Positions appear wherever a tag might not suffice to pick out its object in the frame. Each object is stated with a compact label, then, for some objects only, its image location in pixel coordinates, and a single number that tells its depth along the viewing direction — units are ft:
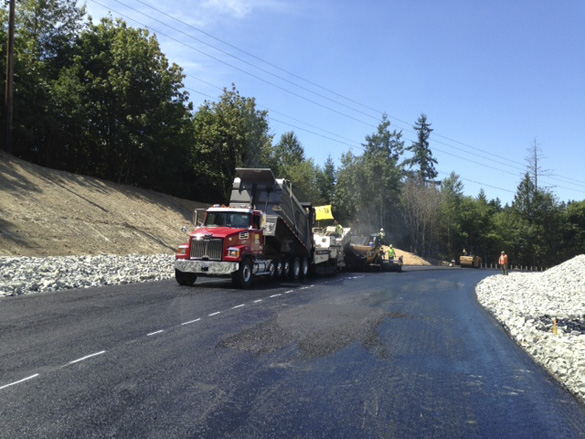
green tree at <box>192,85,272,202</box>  144.25
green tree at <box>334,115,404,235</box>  214.28
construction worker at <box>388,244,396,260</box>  109.09
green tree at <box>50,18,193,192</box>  112.94
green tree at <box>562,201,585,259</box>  265.13
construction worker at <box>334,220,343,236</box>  83.35
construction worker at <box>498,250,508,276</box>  109.60
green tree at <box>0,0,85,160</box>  102.06
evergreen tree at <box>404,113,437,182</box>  266.57
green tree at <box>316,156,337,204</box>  236.84
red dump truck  49.98
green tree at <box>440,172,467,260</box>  238.07
